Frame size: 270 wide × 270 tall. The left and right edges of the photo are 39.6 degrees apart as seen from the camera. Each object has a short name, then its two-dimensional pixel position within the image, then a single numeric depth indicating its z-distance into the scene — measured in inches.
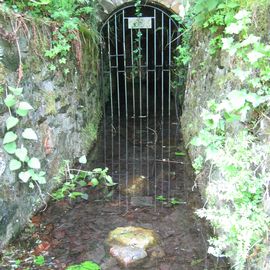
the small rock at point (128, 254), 105.7
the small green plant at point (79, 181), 146.1
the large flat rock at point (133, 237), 113.0
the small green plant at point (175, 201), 140.9
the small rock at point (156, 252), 108.7
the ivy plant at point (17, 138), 107.1
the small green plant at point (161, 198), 143.5
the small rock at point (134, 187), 150.3
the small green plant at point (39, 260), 105.3
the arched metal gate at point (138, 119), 174.6
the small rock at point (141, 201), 140.8
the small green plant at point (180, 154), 191.0
